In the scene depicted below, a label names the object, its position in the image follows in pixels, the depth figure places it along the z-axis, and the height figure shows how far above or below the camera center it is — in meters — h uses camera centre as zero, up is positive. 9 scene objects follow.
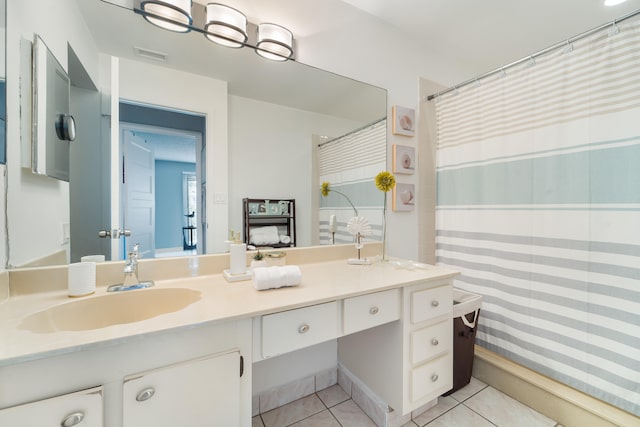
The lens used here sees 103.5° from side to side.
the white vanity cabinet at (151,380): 0.59 -0.44
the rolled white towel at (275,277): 1.02 -0.26
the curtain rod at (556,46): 1.15 +0.89
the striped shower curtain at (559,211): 1.16 +0.02
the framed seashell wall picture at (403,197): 1.83 +0.12
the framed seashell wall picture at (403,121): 1.82 +0.68
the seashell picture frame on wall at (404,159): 1.81 +0.40
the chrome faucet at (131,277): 1.01 -0.26
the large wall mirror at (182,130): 1.05 +0.43
